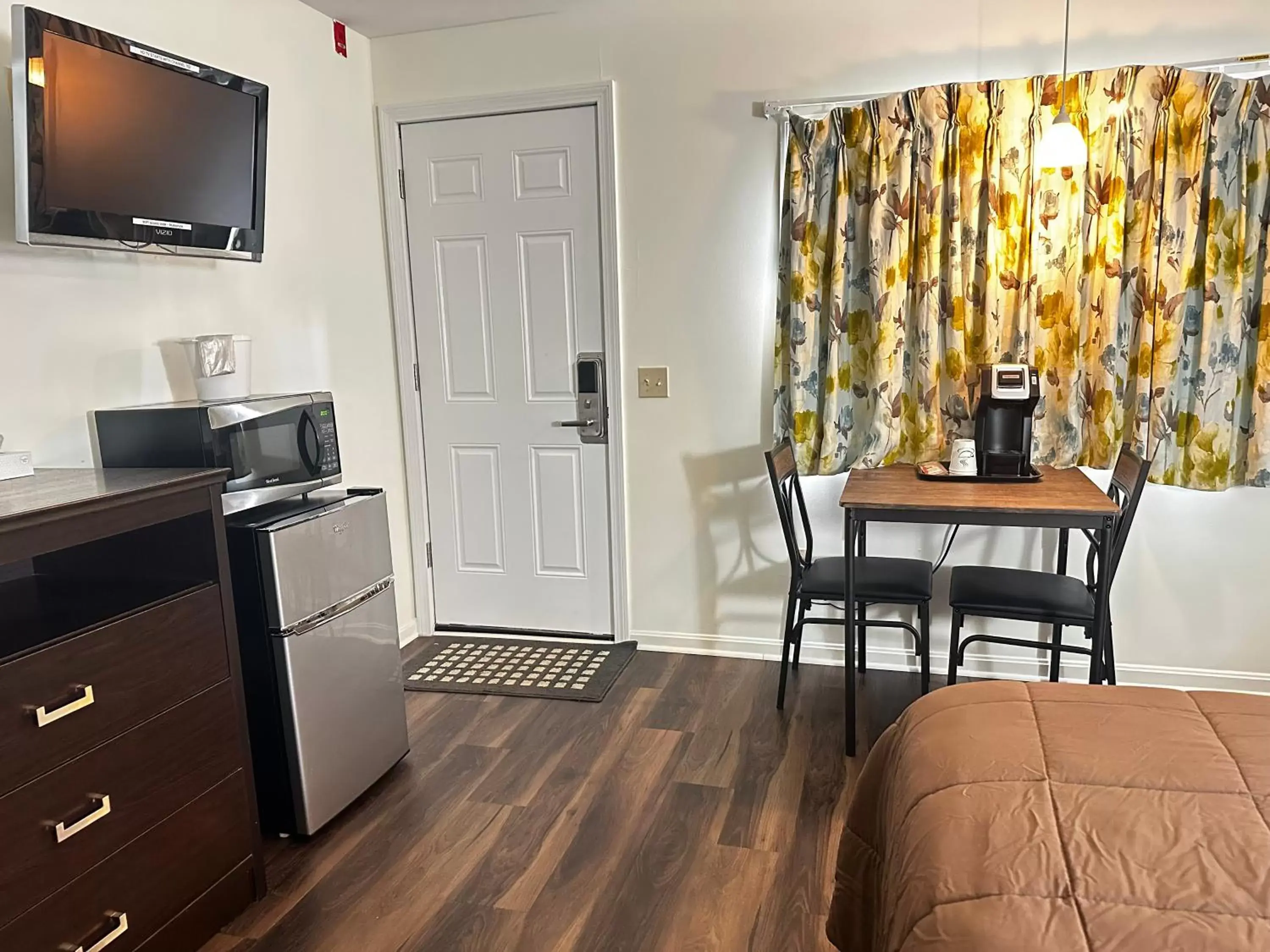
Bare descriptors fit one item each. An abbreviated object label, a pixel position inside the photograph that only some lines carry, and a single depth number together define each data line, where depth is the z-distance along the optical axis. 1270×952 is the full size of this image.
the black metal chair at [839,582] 2.89
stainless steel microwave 2.22
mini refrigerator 2.29
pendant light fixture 2.60
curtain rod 2.79
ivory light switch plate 3.52
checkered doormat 3.34
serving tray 2.88
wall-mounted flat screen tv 1.98
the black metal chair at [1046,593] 2.65
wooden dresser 1.60
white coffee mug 2.94
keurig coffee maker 2.87
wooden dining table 2.54
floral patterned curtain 2.82
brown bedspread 1.09
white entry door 3.53
